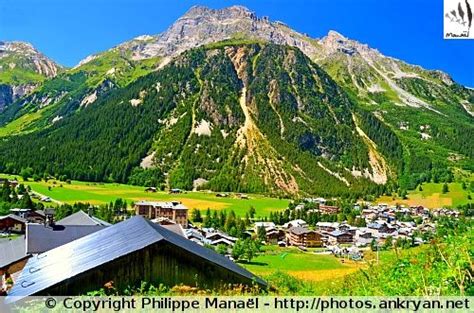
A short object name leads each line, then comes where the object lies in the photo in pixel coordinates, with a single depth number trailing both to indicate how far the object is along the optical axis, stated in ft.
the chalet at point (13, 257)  102.94
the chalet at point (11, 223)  276.41
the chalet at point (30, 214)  298.35
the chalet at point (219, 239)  290.76
